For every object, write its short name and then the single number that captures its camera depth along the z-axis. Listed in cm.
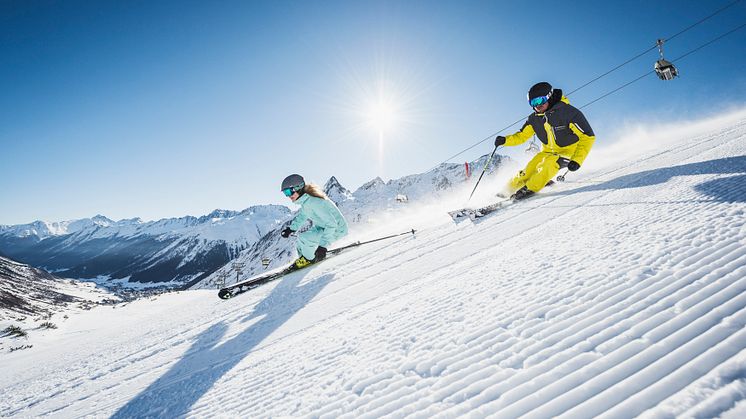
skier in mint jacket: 806
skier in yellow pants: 809
